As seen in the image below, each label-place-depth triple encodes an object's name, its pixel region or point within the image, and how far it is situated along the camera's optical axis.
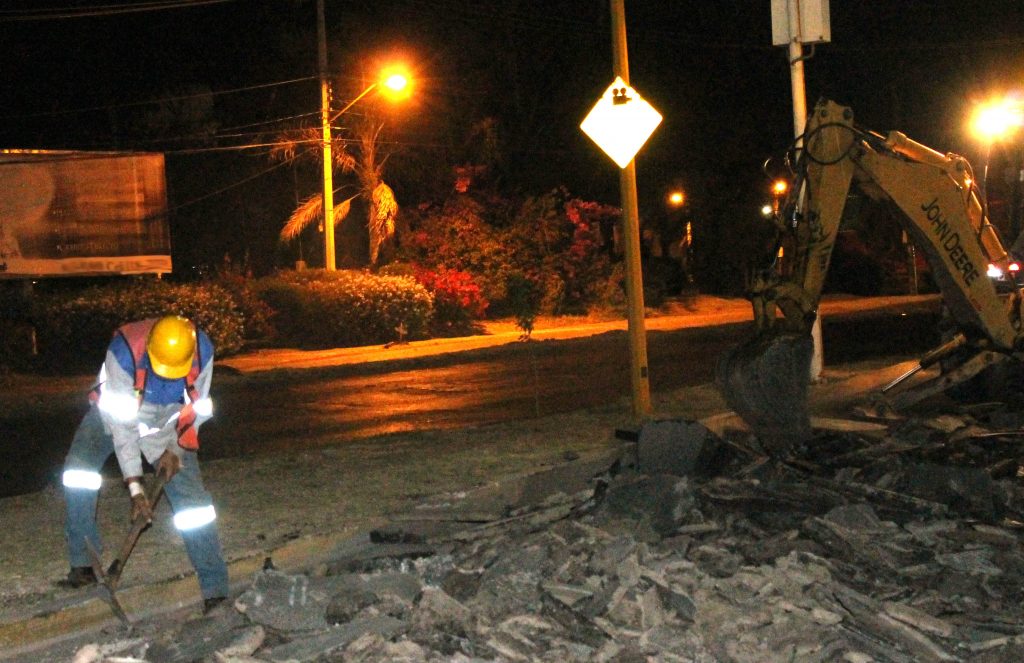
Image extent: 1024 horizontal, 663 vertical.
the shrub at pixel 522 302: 22.23
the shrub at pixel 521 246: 32.81
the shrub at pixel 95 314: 22.59
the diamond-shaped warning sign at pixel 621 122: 12.98
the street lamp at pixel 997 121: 13.41
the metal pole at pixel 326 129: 28.41
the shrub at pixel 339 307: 26.89
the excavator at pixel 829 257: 10.59
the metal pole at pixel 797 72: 14.97
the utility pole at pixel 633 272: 13.12
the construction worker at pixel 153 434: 6.63
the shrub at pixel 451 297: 30.20
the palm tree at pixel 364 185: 30.98
